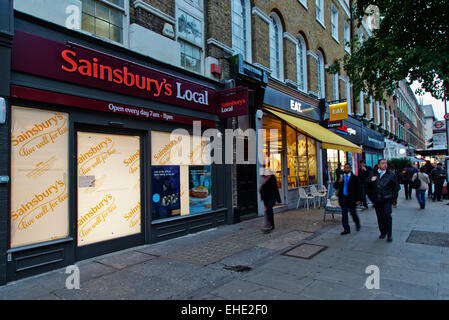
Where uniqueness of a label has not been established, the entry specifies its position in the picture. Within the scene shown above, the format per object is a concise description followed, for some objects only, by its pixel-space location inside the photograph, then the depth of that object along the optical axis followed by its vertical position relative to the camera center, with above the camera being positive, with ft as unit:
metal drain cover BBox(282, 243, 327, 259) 17.58 -5.23
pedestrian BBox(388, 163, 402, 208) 38.81 -2.30
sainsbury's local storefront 14.97 +1.48
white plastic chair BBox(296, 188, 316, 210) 38.11 -3.13
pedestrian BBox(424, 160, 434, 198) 49.87 -0.01
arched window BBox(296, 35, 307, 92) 45.55 +17.31
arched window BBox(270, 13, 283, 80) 39.01 +17.30
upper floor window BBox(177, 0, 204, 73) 25.37 +12.45
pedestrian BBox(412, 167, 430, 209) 35.37 -2.35
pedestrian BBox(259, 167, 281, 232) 24.49 -2.06
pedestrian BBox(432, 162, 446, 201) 43.32 -1.69
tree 27.63 +13.46
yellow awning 35.34 +4.89
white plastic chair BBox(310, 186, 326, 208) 39.24 -3.27
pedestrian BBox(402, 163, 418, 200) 45.29 -0.91
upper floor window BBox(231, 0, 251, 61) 32.50 +16.77
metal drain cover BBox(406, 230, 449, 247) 19.69 -5.14
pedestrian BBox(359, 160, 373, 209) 34.82 -0.75
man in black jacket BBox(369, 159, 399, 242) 20.90 -2.01
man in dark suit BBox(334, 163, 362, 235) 23.04 -2.13
